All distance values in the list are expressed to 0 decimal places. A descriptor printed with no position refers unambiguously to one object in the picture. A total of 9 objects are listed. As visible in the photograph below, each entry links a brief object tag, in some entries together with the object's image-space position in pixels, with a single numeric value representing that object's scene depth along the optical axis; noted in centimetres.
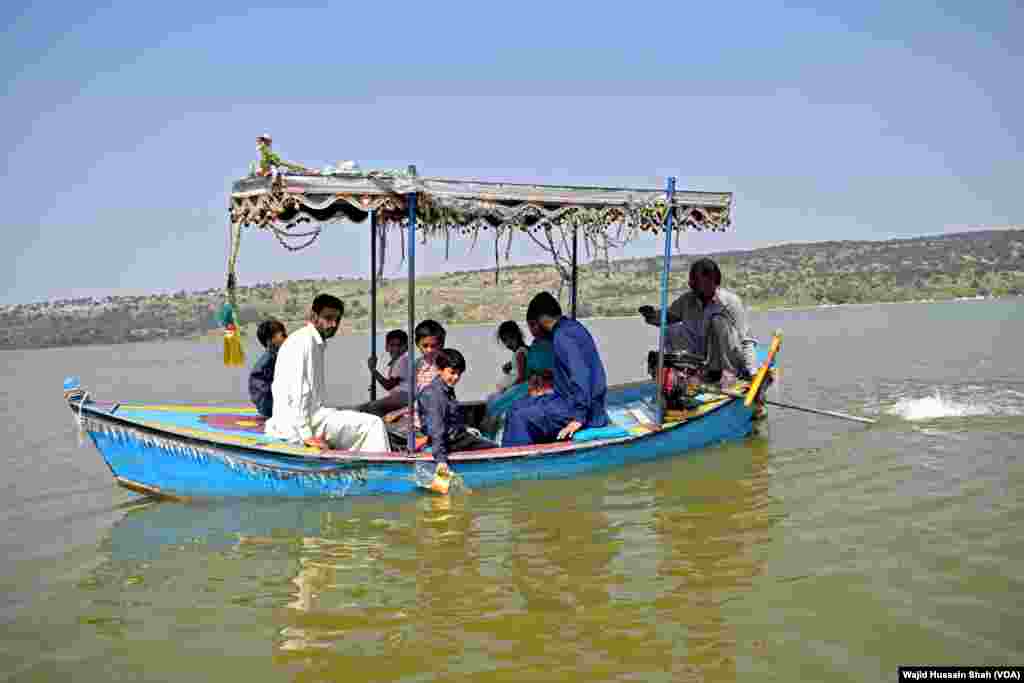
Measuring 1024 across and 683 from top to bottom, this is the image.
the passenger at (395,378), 934
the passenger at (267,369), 852
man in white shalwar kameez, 748
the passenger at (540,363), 866
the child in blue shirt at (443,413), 759
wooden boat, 725
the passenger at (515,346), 994
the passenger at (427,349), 847
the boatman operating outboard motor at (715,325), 1017
